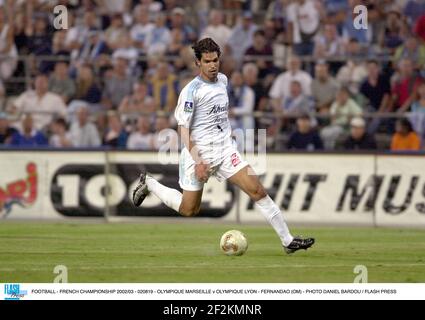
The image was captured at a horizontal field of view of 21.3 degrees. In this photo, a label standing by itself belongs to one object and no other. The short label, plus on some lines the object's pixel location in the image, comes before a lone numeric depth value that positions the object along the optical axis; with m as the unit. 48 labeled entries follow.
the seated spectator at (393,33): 24.50
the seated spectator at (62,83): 24.30
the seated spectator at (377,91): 23.48
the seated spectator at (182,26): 25.44
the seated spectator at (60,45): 25.30
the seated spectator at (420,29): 24.14
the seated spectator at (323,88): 23.42
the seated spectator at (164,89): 23.95
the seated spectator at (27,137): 22.73
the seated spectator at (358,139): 22.08
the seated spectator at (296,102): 23.34
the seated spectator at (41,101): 23.83
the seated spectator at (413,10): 24.91
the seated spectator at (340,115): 22.36
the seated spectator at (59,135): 22.84
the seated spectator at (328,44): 24.47
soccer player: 14.03
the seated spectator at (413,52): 23.81
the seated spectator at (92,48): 25.28
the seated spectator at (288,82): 23.58
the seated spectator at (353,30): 24.81
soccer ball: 14.19
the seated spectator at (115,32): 25.59
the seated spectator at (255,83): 23.89
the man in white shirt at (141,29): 25.65
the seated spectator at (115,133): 22.97
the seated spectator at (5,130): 22.91
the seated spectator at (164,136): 21.95
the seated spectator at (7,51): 25.44
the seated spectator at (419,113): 22.28
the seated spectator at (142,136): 22.59
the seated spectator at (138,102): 23.75
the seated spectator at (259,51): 24.50
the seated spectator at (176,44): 25.25
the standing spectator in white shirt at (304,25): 24.92
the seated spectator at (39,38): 25.36
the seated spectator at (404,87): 23.29
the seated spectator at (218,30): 25.28
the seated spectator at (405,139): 21.86
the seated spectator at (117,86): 24.55
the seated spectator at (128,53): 24.94
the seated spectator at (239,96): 23.44
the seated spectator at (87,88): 24.39
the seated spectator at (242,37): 25.16
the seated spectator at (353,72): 23.86
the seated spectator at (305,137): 22.25
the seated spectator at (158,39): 25.38
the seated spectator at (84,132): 22.89
